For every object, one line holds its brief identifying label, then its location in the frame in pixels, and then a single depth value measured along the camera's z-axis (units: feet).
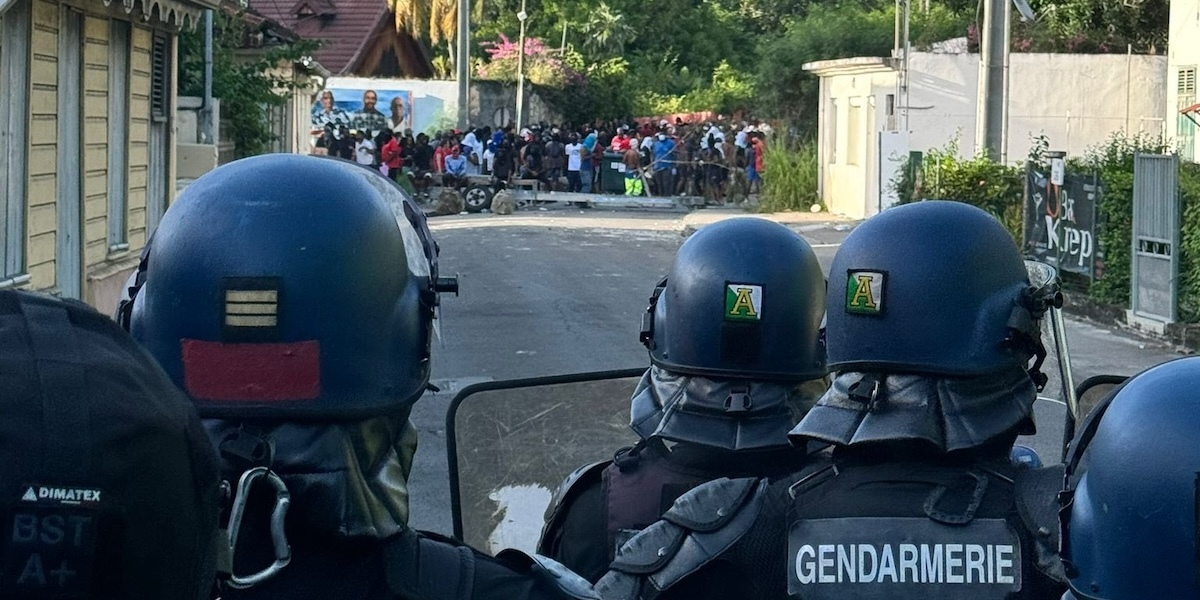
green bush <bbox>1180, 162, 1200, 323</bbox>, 42.22
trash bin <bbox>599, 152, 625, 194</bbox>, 120.88
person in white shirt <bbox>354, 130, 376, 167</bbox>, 113.29
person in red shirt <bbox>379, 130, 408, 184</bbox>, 112.47
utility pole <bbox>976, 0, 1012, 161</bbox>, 59.21
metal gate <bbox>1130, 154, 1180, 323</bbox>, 43.29
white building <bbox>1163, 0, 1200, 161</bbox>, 68.03
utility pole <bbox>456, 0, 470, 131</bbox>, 130.52
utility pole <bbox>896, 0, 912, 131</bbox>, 90.89
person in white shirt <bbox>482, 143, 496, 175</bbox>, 120.67
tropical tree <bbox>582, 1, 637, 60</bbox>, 193.67
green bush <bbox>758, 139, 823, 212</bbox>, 103.04
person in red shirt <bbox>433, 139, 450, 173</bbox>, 116.98
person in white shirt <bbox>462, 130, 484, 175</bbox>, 119.65
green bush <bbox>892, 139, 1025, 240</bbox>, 58.70
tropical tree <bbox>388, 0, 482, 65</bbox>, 177.27
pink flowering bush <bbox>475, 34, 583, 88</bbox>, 161.38
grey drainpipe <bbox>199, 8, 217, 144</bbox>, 54.19
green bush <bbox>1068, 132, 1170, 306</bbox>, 47.21
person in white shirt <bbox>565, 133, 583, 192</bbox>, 120.57
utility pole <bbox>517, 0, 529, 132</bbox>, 147.84
